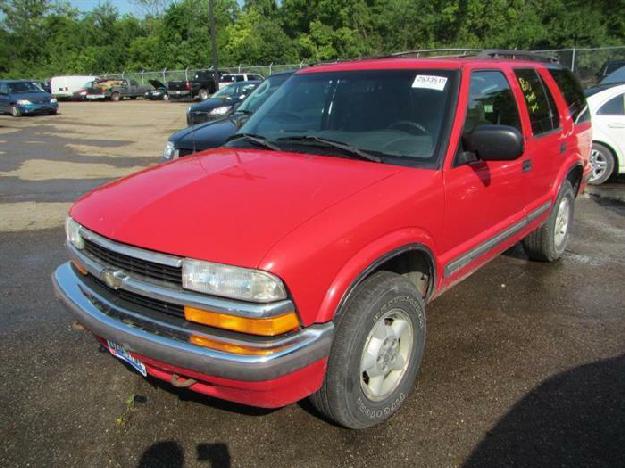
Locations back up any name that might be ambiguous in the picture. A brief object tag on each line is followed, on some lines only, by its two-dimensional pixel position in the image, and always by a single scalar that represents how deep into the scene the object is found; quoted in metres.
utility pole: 31.36
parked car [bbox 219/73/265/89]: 32.12
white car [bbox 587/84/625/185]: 8.36
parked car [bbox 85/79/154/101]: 39.06
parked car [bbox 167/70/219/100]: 35.81
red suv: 2.33
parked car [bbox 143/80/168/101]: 38.69
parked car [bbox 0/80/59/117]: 26.31
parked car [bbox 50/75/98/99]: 41.50
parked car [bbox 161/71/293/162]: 7.54
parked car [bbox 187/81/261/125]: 12.45
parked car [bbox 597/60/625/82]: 17.66
